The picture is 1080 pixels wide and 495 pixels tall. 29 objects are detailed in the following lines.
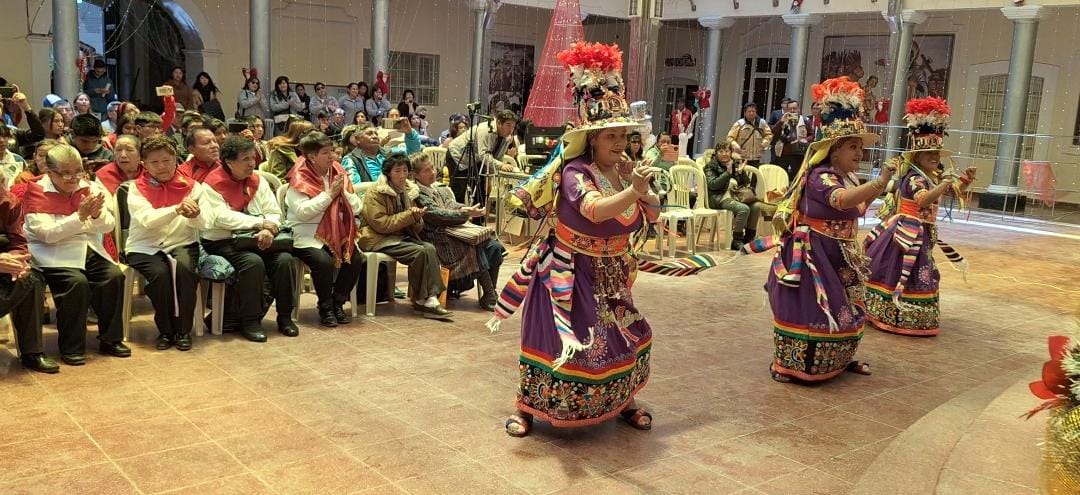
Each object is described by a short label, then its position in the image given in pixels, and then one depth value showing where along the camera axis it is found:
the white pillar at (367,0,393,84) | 14.57
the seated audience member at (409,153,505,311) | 6.11
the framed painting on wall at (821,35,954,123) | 17.28
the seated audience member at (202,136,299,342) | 5.26
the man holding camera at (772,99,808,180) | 12.47
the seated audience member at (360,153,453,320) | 5.93
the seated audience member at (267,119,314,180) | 6.72
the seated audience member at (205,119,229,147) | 7.06
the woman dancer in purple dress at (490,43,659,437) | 3.75
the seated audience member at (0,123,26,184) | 5.32
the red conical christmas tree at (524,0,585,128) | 13.27
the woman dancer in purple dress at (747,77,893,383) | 4.77
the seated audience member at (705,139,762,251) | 9.57
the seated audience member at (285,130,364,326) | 5.61
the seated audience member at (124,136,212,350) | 4.94
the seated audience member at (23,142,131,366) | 4.54
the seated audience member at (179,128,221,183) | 5.36
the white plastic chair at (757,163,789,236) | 10.21
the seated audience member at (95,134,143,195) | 5.27
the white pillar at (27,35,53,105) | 12.75
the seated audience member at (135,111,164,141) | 6.39
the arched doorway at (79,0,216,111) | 15.01
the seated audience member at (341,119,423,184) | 6.97
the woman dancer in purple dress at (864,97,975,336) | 5.79
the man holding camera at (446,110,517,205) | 9.12
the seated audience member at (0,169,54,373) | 4.30
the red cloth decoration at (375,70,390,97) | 14.32
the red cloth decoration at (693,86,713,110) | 15.07
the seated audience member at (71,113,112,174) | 5.89
